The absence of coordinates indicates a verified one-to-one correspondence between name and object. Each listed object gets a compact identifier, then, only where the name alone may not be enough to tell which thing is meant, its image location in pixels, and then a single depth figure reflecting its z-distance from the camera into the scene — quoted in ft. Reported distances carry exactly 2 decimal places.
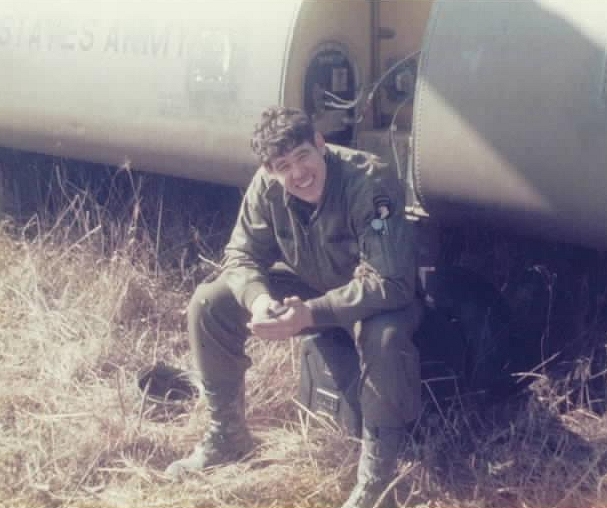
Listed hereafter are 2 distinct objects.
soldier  9.53
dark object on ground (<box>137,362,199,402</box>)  12.27
